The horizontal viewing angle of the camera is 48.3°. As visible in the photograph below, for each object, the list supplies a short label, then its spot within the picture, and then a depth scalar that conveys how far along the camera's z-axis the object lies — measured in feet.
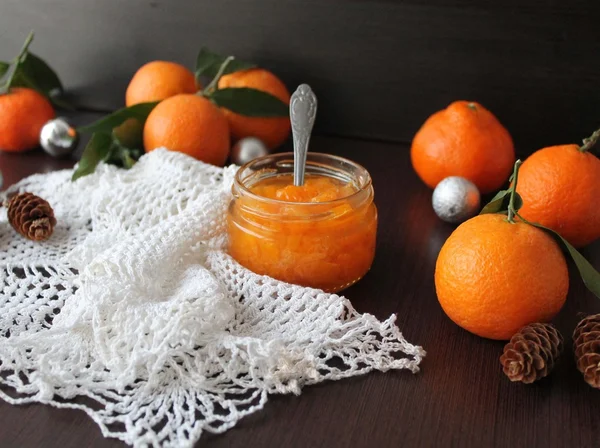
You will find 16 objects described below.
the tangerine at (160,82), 3.51
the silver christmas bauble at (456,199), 2.88
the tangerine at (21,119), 3.52
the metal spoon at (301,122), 2.61
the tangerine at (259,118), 3.50
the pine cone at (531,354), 1.96
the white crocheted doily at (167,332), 1.92
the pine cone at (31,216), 2.71
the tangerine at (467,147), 3.04
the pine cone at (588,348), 1.94
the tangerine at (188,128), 3.18
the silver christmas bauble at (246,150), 3.39
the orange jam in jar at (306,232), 2.34
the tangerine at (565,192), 2.57
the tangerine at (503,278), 2.08
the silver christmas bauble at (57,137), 3.51
